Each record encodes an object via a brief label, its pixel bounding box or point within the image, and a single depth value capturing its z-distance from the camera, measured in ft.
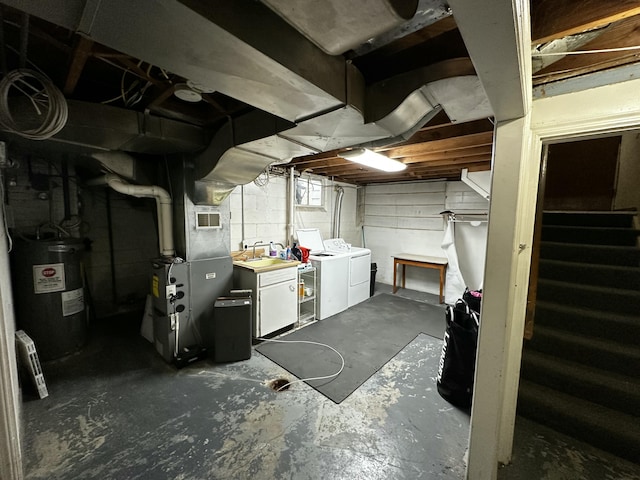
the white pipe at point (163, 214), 8.38
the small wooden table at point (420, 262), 15.02
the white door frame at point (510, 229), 3.90
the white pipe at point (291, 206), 13.96
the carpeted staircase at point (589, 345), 5.82
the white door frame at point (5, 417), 2.94
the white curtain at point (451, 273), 14.39
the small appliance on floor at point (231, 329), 8.45
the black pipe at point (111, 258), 11.12
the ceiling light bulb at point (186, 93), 4.97
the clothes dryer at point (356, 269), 13.96
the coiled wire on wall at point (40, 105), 4.33
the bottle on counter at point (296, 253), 12.52
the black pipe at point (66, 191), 9.66
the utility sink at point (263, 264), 9.82
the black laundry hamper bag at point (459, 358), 6.84
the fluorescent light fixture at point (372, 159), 8.01
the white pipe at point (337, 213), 17.75
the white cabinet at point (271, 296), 9.78
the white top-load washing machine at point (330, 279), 12.29
